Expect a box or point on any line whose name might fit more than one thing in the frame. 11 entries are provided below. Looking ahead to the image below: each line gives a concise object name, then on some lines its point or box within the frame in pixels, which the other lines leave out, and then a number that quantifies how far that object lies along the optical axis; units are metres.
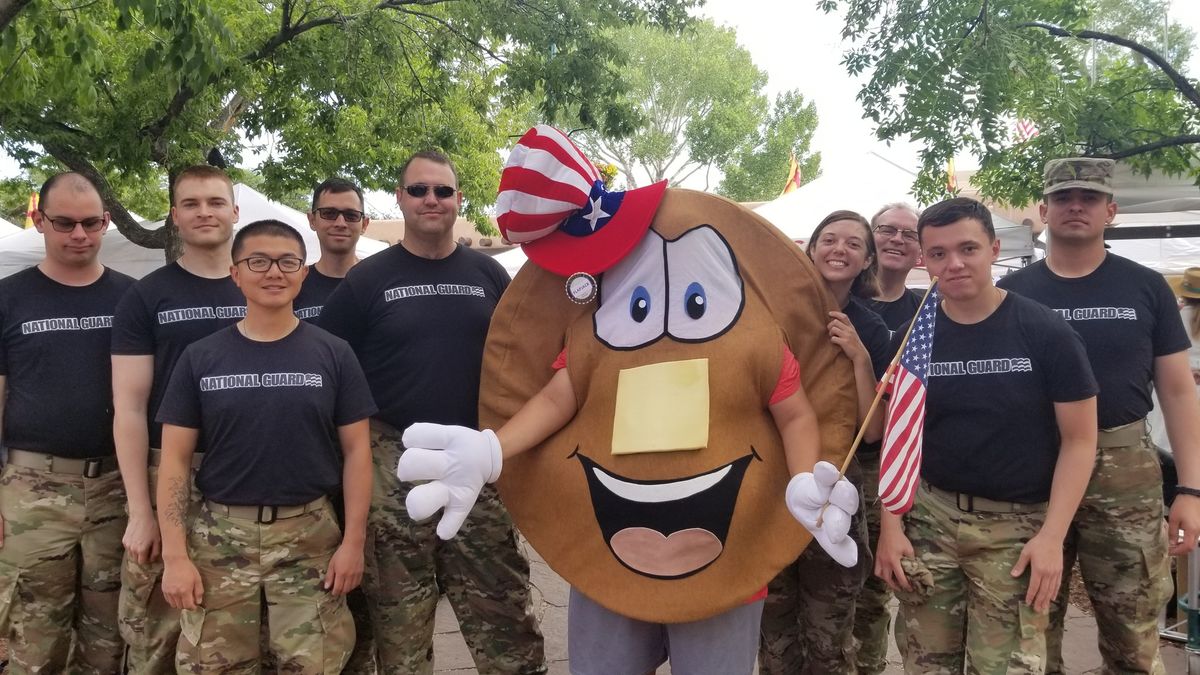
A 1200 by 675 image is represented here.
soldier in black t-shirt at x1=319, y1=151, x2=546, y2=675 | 3.37
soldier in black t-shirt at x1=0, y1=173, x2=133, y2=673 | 3.36
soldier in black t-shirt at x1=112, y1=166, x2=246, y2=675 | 3.14
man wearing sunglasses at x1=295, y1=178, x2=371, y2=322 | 4.11
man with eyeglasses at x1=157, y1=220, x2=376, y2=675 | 2.89
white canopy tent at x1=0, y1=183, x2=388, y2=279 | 9.98
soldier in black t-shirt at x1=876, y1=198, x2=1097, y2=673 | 2.74
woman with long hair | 3.22
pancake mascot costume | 2.66
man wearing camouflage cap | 3.27
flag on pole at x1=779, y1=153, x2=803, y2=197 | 20.69
